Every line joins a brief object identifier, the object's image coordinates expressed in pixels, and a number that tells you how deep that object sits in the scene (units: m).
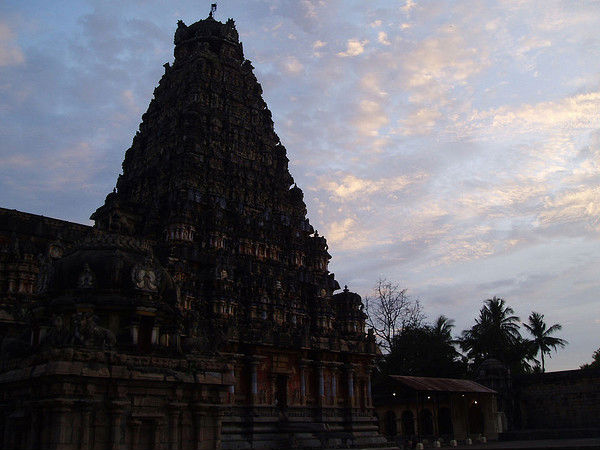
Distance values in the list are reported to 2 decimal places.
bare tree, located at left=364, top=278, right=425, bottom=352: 63.12
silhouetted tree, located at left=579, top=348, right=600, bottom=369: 73.09
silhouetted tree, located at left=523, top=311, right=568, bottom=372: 63.47
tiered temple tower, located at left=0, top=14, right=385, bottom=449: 13.95
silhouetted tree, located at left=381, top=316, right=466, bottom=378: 57.53
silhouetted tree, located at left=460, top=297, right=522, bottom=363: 61.91
